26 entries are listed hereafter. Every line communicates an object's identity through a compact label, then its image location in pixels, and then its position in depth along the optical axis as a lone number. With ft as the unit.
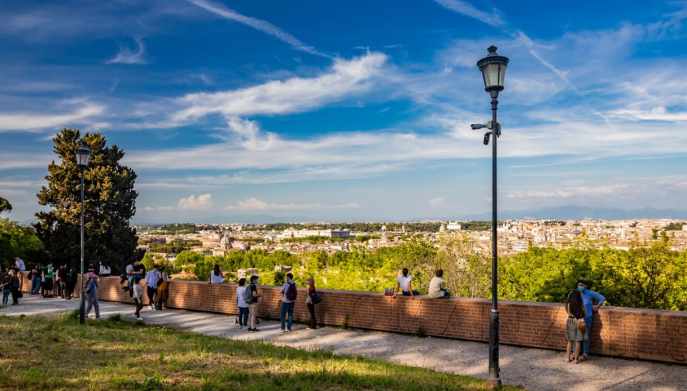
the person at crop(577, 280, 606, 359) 36.06
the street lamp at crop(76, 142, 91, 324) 55.16
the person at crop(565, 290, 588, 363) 34.63
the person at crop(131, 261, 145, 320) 57.57
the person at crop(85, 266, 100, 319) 58.34
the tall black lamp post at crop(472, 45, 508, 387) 29.78
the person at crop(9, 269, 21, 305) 73.56
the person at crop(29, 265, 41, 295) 90.48
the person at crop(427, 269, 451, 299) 44.57
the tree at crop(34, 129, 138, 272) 138.72
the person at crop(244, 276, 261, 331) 49.98
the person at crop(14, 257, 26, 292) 92.43
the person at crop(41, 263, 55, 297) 84.89
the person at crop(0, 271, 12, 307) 73.26
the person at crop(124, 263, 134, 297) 63.16
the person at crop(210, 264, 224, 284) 61.98
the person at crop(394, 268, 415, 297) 48.11
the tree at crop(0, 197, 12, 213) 150.92
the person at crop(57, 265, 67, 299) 82.12
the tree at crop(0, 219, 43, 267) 126.93
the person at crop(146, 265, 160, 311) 64.95
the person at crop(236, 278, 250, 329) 51.91
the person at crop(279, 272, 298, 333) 49.44
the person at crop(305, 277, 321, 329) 49.67
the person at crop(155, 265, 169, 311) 65.98
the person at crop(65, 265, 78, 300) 81.00
